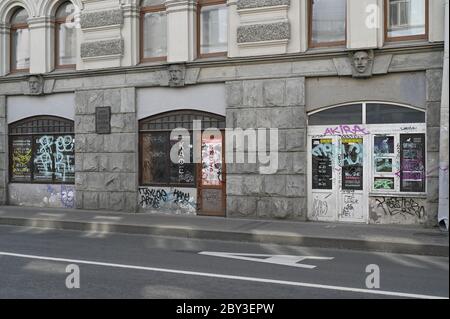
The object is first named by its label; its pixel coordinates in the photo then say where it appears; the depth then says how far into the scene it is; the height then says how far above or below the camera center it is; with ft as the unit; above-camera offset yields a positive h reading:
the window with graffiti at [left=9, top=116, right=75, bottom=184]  55.06 +0.56
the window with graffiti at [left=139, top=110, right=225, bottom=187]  48.52 +0.61
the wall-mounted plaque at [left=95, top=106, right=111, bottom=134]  51.88 +3.25
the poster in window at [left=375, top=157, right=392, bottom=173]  42.37 -0.61
